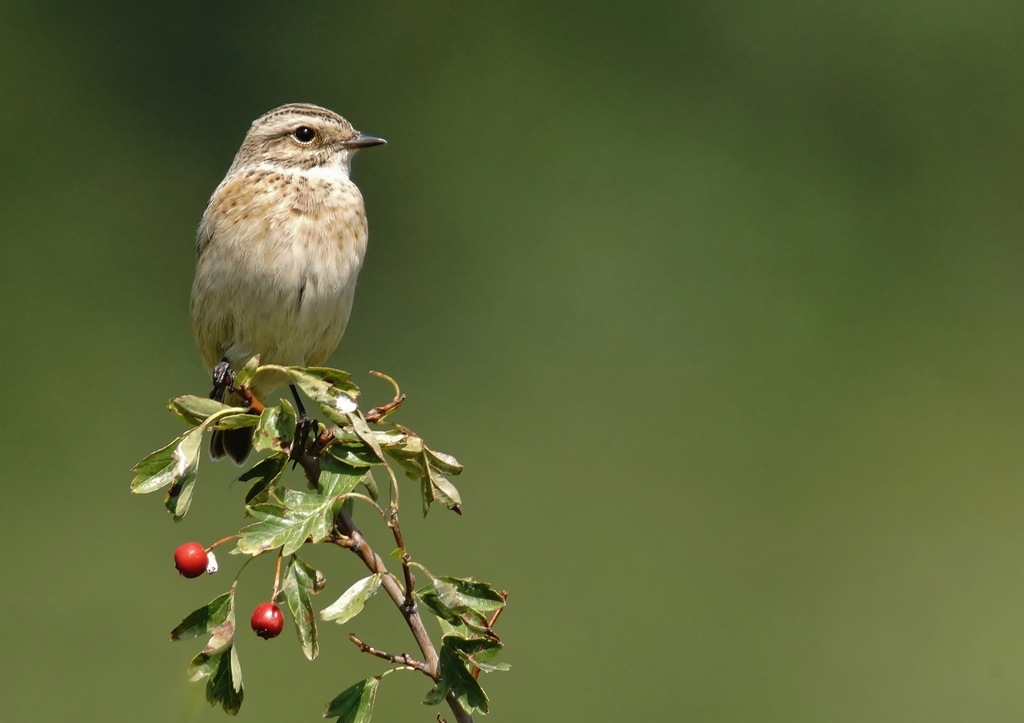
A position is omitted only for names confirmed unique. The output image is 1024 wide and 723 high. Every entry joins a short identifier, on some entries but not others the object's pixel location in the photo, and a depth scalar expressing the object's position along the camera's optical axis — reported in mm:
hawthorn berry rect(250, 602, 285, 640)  5992
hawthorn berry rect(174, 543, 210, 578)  6148
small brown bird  9430
